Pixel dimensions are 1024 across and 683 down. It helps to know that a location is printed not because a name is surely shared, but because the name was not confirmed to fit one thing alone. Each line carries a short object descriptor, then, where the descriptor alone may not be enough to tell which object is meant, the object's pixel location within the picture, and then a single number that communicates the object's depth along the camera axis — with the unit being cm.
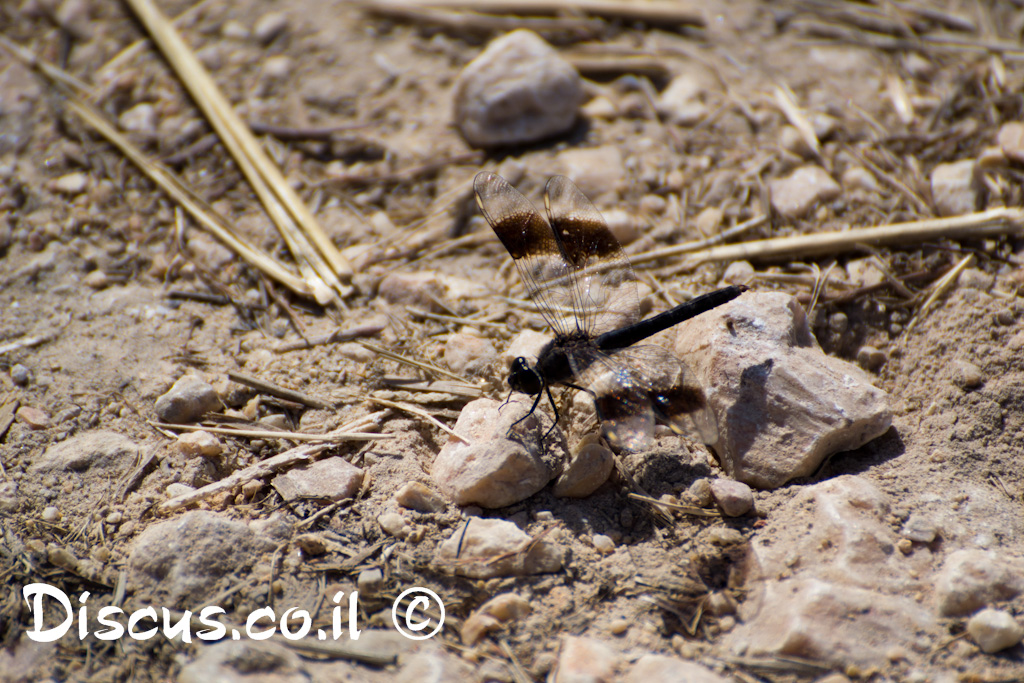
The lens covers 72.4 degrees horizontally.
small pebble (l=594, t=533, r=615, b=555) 237
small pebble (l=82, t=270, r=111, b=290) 324
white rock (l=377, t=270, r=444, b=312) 322
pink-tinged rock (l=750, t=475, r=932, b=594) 215
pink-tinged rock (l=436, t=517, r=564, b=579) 225
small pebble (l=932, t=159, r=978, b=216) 320
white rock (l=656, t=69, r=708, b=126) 380
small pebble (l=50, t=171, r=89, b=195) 353
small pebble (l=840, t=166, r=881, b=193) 337
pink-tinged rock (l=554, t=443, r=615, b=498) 251
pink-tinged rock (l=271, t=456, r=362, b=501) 249
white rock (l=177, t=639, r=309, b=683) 191
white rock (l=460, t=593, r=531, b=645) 212
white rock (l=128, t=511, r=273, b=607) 221
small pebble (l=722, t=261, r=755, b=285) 314
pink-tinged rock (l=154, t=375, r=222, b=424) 277
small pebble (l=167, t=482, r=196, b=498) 251
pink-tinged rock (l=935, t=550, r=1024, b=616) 206
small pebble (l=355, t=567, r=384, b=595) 222
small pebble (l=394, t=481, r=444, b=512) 242
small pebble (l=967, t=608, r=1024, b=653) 196
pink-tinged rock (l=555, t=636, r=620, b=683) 197
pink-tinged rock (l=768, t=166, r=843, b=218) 335
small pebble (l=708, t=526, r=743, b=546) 230
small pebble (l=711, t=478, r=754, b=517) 235
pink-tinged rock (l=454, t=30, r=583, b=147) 369
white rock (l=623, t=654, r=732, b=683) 191
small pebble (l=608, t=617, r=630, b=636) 214
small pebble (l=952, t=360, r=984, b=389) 268
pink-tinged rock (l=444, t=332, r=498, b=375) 296
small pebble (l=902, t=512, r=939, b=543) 224
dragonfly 257
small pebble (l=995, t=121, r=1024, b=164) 322
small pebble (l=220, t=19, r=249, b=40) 424
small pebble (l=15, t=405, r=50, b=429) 274
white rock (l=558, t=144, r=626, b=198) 353
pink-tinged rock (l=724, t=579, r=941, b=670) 198
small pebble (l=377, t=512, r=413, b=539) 236
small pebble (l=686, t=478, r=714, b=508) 245
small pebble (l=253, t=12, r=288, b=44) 423
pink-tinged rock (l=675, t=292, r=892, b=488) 246
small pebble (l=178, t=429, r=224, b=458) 264
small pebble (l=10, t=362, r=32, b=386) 289
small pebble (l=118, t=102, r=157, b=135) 383
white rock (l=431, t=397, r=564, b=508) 244
